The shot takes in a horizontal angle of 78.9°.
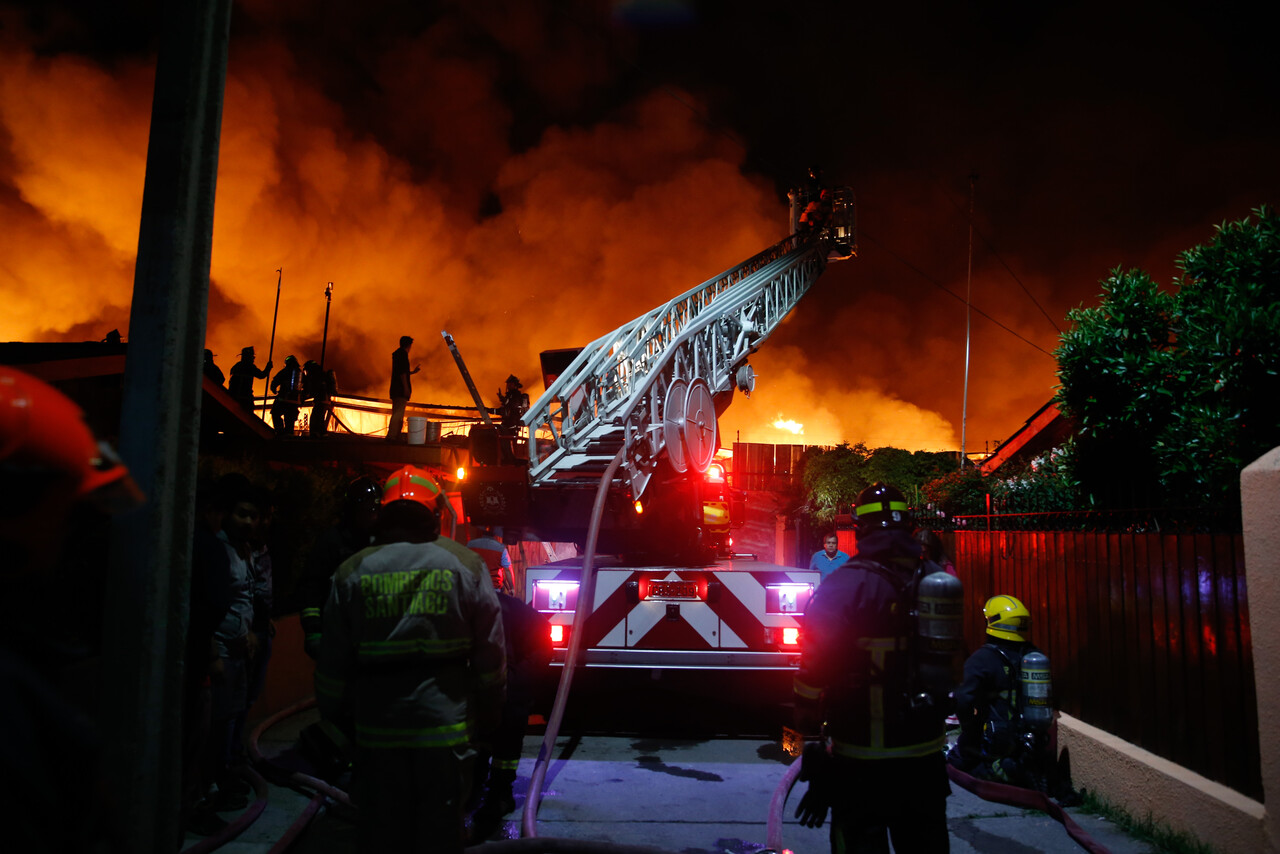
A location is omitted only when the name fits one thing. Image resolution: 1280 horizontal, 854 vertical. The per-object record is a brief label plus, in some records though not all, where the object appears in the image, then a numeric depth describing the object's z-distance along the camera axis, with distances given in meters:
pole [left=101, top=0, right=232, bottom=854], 2.30
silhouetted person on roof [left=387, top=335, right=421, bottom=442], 13.23
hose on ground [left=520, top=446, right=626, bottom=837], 4.12
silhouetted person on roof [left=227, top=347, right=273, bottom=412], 12.55
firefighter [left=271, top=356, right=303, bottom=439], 13.85
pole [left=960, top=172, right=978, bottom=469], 18.80
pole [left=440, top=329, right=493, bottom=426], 7.32
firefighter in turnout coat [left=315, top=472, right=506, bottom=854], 2.65
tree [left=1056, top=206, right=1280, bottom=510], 4.09
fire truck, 6.03
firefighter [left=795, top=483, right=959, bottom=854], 2.86
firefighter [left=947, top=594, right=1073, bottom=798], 4.50
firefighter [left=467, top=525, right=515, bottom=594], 5.33
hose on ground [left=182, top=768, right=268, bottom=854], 3.49
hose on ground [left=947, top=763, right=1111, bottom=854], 4.21
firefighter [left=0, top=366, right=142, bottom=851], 1.16
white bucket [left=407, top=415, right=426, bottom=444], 15.70
